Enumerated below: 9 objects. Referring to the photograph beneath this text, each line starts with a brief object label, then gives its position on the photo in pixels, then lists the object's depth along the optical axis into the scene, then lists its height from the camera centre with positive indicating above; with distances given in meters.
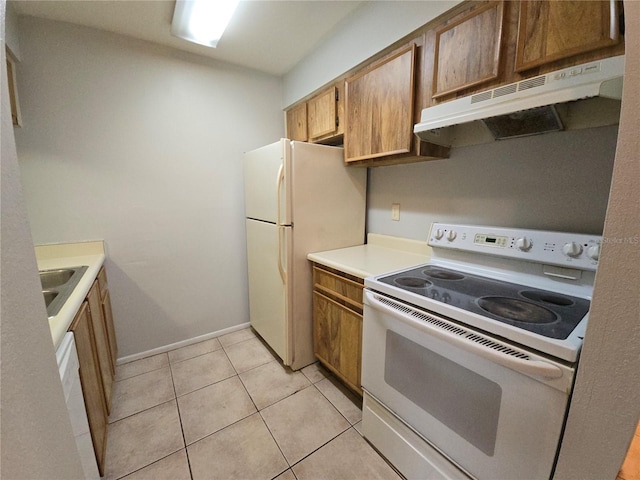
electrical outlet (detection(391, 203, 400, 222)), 1.94 -0.09
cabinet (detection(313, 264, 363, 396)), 1.55 -0.79
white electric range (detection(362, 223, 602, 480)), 0.79 -0.53
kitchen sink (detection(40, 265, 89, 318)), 1.02 -0.42
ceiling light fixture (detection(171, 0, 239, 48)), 1.56 +1.12
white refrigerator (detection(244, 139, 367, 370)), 1.79 -0.16
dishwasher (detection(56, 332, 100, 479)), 0.79 -0.65
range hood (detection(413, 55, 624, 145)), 0.83 +0.36
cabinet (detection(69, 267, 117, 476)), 1.07 -0.79
